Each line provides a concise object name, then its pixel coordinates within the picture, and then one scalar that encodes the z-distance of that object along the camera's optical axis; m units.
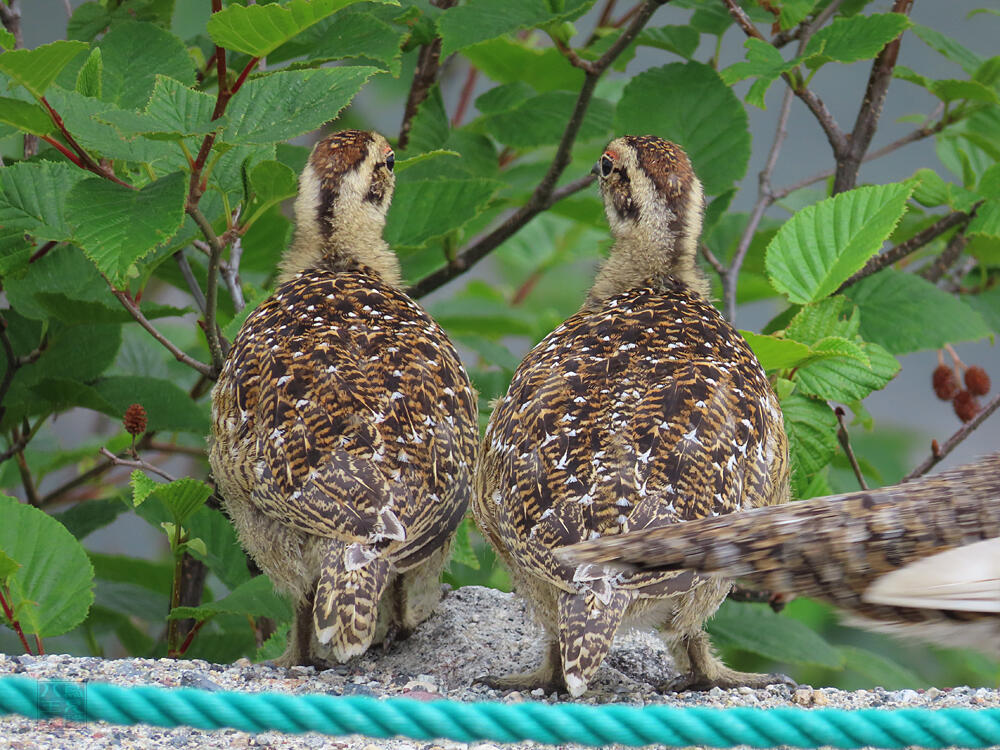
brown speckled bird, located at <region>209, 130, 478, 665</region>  7.29
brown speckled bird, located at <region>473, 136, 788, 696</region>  6.76
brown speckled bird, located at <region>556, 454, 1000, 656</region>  5.85
